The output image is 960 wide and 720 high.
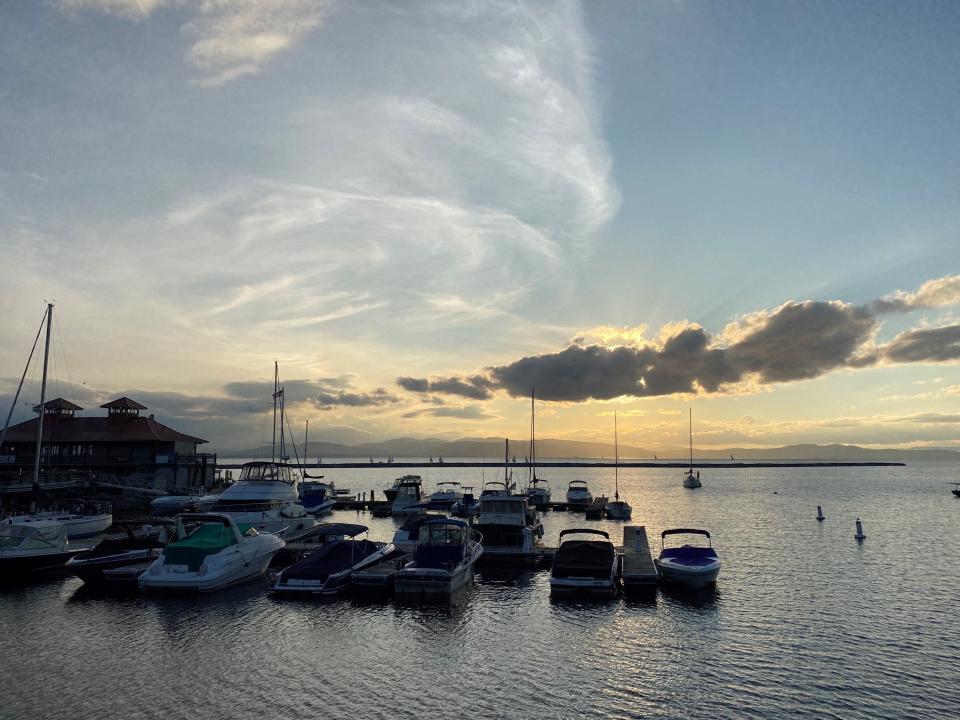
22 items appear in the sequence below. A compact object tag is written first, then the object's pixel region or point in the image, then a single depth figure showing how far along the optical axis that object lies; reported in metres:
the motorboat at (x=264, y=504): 46.16
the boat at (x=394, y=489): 78.88
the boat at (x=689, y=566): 31.45
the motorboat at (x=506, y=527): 37.94
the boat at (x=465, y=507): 64.86
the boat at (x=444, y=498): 67.19
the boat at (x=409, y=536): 36.97
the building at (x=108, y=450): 66.81
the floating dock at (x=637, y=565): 30.77
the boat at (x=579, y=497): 79.38
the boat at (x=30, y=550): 32.81
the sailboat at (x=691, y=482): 130.31
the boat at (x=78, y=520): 42.79
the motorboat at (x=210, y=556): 29.41
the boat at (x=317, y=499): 72.94
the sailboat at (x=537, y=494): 79.50
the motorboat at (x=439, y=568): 29.38
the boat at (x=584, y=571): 30.20
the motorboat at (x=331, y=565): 29.62
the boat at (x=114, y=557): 31.92
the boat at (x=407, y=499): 71.19
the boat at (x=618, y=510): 70.12
